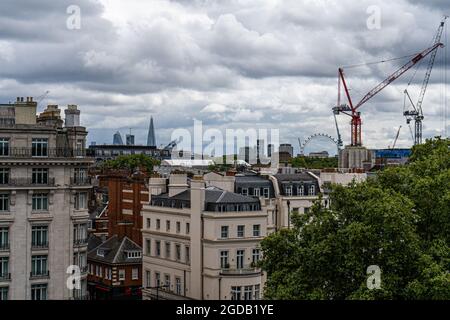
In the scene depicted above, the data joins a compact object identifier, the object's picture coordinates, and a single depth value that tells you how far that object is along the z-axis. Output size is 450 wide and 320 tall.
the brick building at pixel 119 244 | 72.62
